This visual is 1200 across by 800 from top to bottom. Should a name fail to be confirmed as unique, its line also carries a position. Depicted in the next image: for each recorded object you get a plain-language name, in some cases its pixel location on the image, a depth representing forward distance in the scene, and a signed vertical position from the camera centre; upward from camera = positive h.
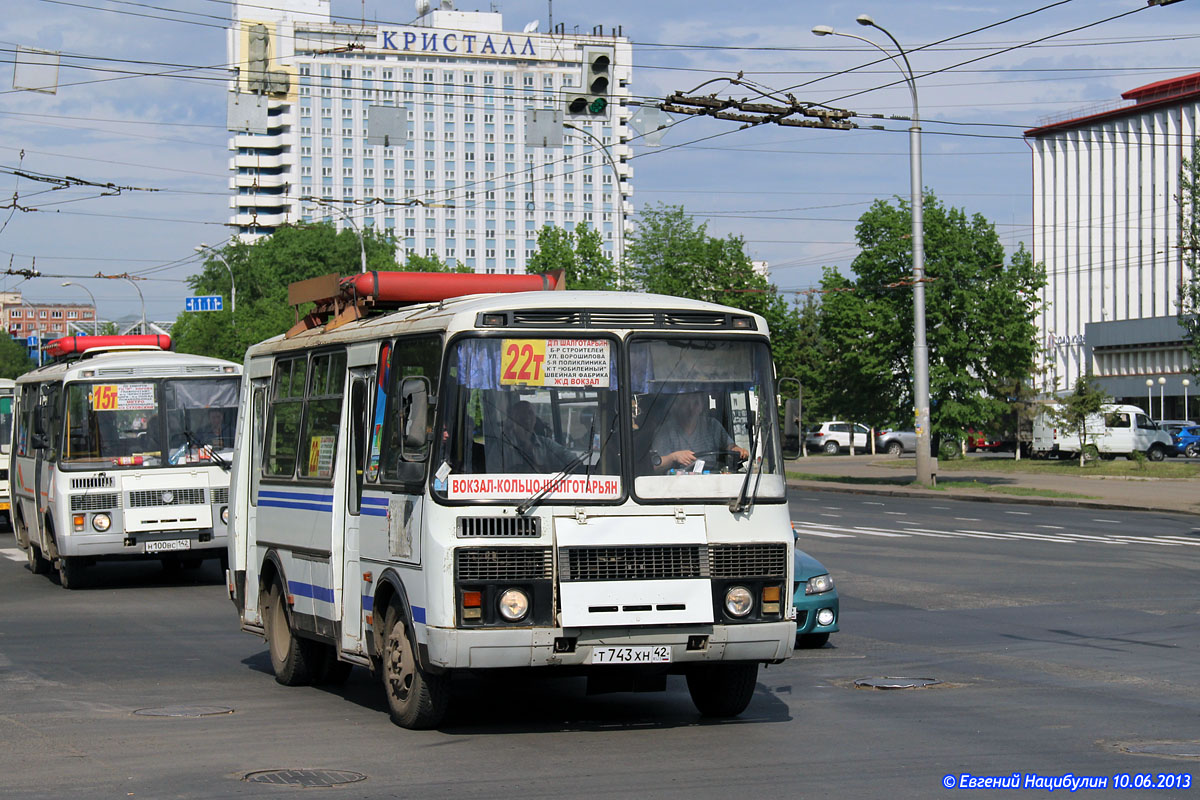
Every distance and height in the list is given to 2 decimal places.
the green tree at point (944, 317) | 43.50 +3.31
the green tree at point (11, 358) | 136.66 +7.11
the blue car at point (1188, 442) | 67.44 -0.42
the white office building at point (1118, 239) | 92.38 +12.45
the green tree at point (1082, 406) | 54.50 +0.93
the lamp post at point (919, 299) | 38.56 +3.44
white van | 58.88 -0.10
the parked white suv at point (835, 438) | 81.75 -0.29
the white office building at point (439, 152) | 147.50 +29.12
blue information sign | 54.53 +4.67
